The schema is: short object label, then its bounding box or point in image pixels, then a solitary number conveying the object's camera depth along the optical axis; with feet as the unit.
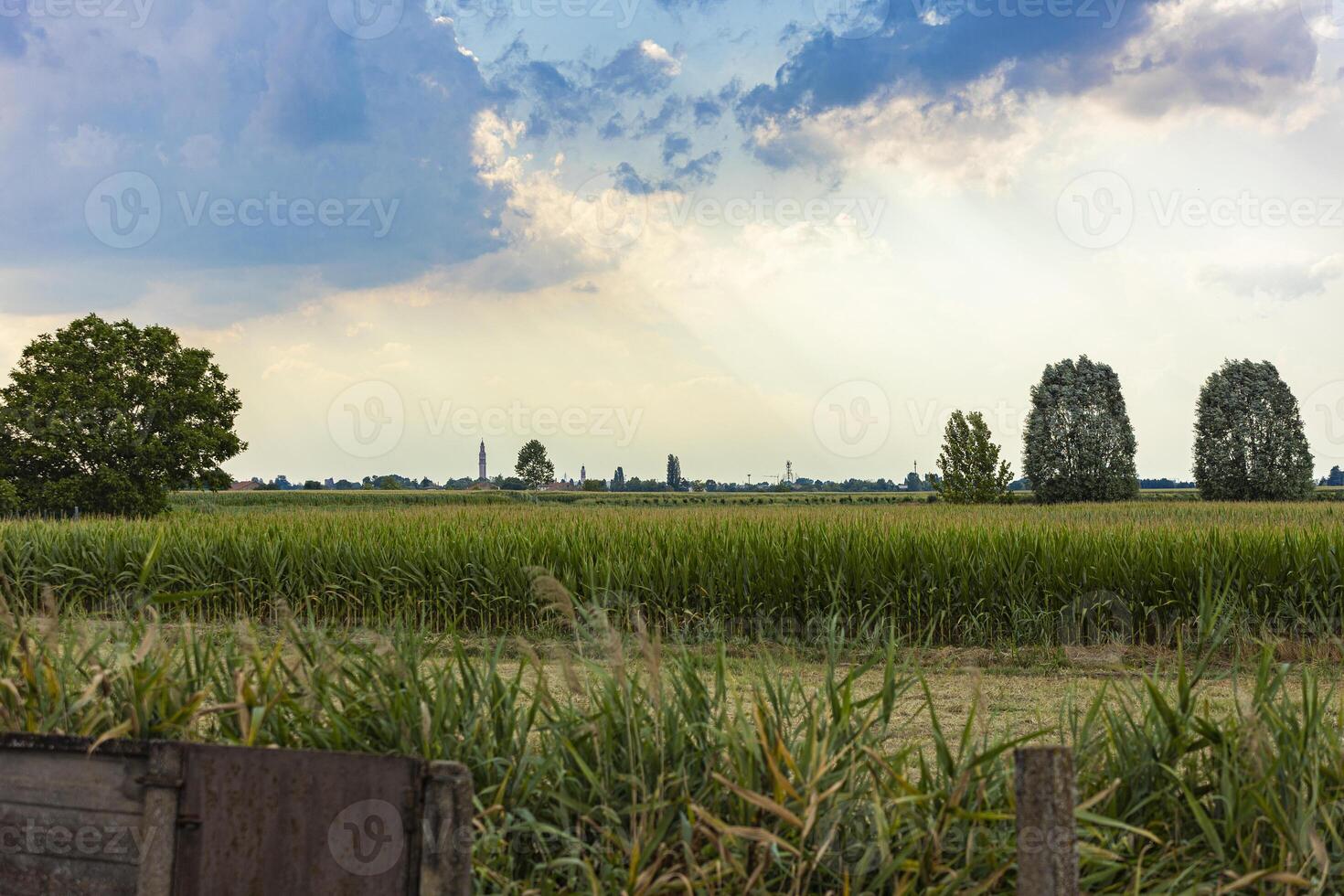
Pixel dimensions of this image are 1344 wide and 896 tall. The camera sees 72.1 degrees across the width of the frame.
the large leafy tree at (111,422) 93.40
